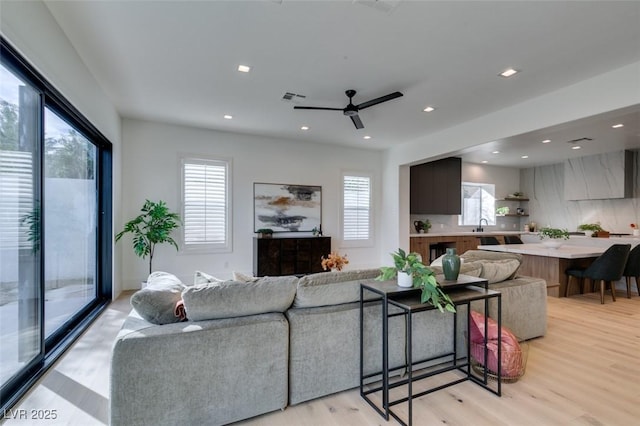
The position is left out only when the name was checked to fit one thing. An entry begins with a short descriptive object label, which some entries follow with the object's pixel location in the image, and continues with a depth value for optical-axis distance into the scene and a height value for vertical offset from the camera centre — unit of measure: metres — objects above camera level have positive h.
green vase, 2.30 -0.39
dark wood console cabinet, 5.62 -0.78
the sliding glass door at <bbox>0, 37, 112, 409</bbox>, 2.09 -0.10
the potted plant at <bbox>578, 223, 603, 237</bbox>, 6.38 -0.31
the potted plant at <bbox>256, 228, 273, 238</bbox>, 5.79 -0.37
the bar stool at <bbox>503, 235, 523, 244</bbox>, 6.41 -0.55
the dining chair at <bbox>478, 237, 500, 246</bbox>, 6.22 -0.56
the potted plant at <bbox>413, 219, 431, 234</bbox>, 7.49 -0.30
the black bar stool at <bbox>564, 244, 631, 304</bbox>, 4.38 -0.74
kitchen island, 4.79 -0.77
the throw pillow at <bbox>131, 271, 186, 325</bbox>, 1.82 -0.55
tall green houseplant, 4.74 -0.23
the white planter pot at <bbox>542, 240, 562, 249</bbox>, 5.09 -0.50
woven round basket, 2.31 -1.15
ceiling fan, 3.55 +1.31
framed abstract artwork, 6.05 +0.13
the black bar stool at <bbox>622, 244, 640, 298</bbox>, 4.69 -0.77
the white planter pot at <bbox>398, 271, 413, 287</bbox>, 2.09 -0.45
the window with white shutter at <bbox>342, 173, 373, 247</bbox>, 6.97 +0.08
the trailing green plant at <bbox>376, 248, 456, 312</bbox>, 1.92 -0.42
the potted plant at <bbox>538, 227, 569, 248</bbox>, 5.12 -0.37
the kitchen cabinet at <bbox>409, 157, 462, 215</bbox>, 7.21 +0.64
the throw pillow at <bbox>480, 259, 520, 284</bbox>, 2.94 -0.54
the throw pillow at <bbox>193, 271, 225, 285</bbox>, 2.21 -0.48
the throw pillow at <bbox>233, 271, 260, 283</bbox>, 2.16 -0.47
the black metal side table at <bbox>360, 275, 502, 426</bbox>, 1.94 -0.74
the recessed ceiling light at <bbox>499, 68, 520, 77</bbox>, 3.35 +1.56
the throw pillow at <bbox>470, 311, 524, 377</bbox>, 2.32 -1.04
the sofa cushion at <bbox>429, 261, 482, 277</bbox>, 2.79 -0.50
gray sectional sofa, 1.65 -0.84
